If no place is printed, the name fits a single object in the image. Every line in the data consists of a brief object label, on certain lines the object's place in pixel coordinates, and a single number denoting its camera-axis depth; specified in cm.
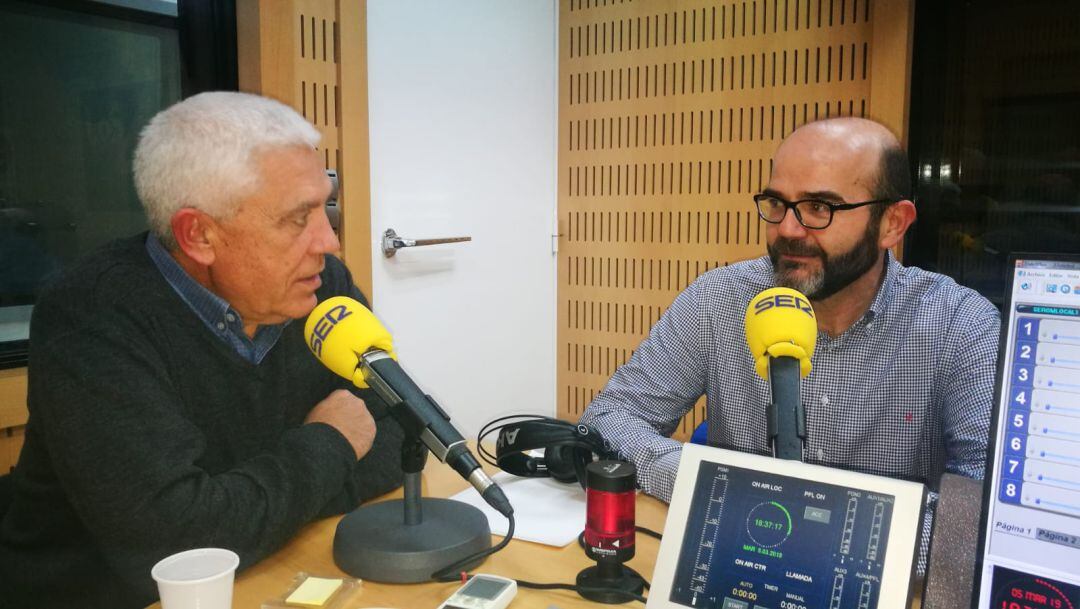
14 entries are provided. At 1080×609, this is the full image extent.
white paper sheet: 142
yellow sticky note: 117
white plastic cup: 96
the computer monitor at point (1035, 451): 77
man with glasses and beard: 184
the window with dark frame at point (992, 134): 284
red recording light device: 119
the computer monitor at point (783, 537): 94
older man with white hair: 129
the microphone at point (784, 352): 101
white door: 303
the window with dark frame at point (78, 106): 234
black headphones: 161
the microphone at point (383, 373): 115
